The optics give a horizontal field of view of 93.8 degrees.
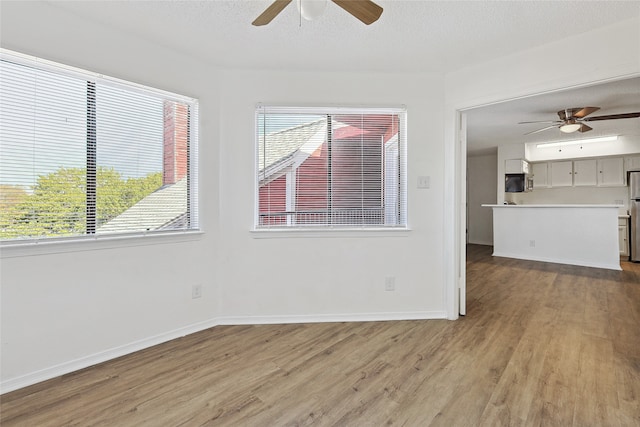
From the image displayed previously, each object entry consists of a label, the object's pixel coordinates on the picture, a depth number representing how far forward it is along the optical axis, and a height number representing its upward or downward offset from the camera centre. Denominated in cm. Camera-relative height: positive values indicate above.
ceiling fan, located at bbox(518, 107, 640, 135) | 380 +129
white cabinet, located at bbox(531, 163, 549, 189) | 704 +92
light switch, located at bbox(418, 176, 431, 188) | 291 +32
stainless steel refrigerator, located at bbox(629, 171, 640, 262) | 562 -2
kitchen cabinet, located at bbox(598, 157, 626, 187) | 627 +87
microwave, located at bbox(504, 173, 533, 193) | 668 +69
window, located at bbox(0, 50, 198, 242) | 184 +43
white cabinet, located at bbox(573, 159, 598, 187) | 654 +89
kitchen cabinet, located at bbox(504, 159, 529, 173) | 651 +105
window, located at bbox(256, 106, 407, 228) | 286 +46
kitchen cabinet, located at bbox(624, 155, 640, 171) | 611 +103
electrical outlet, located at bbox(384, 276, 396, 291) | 291 -67
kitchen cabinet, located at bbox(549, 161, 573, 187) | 679 +90
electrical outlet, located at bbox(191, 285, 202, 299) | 264 -68
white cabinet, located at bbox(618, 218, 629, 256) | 592 -46
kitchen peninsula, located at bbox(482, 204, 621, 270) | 519 -39
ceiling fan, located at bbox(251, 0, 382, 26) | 149 +106
